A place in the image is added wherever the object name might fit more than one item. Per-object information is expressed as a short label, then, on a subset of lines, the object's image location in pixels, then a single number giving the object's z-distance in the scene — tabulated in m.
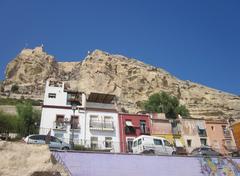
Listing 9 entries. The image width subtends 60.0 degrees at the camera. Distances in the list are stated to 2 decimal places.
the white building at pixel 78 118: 28.81
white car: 19.57
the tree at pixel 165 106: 45.30
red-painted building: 30.05
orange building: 34.66
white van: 21.74
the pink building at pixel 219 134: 34.33
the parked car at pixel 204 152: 22.83
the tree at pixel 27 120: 32.80
